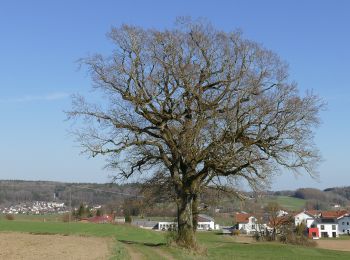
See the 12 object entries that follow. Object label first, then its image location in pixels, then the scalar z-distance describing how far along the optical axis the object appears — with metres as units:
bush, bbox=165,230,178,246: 30.08
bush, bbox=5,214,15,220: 76.50
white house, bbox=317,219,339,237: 140.12
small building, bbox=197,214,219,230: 150.25
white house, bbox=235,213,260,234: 134.86
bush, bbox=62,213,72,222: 79.46
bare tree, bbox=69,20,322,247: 29.03
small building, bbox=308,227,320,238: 131.32
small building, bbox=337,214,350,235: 144.50
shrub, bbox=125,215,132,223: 87.59
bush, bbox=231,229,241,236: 105.85
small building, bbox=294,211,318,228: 143.00
